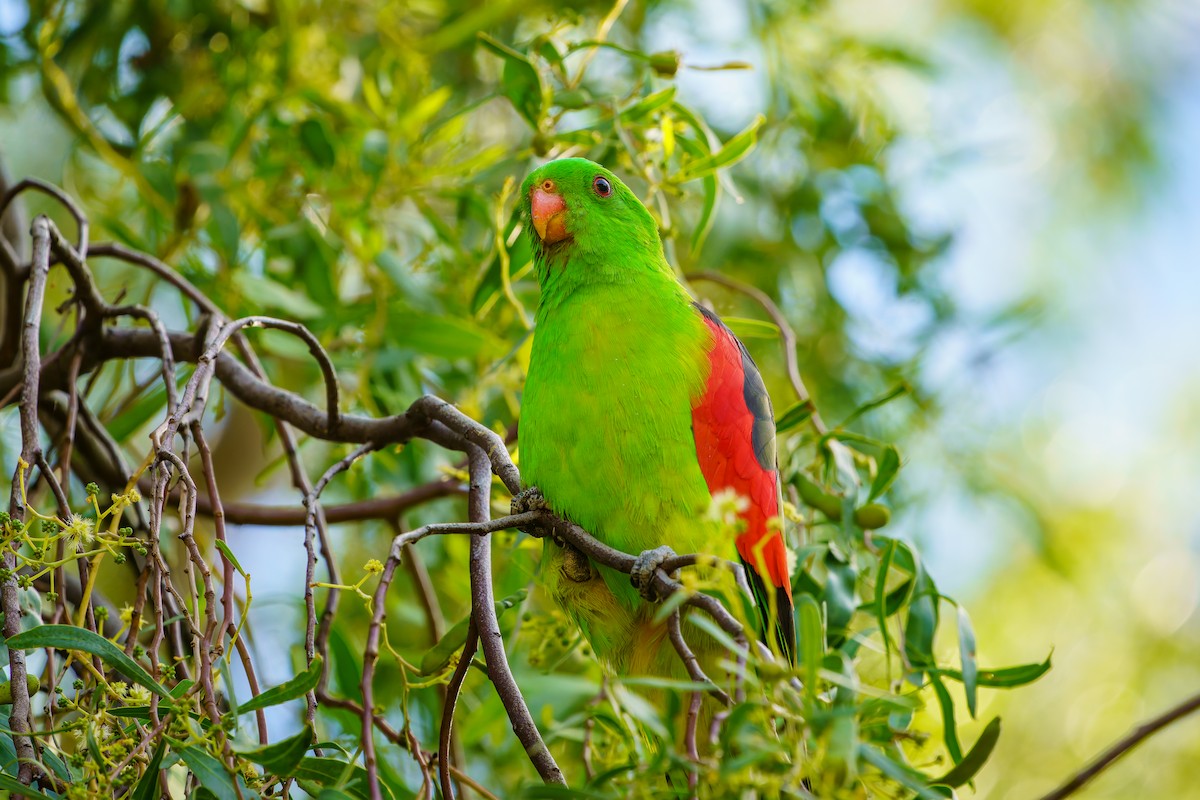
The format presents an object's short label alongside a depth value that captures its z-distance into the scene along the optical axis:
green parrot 5.25
